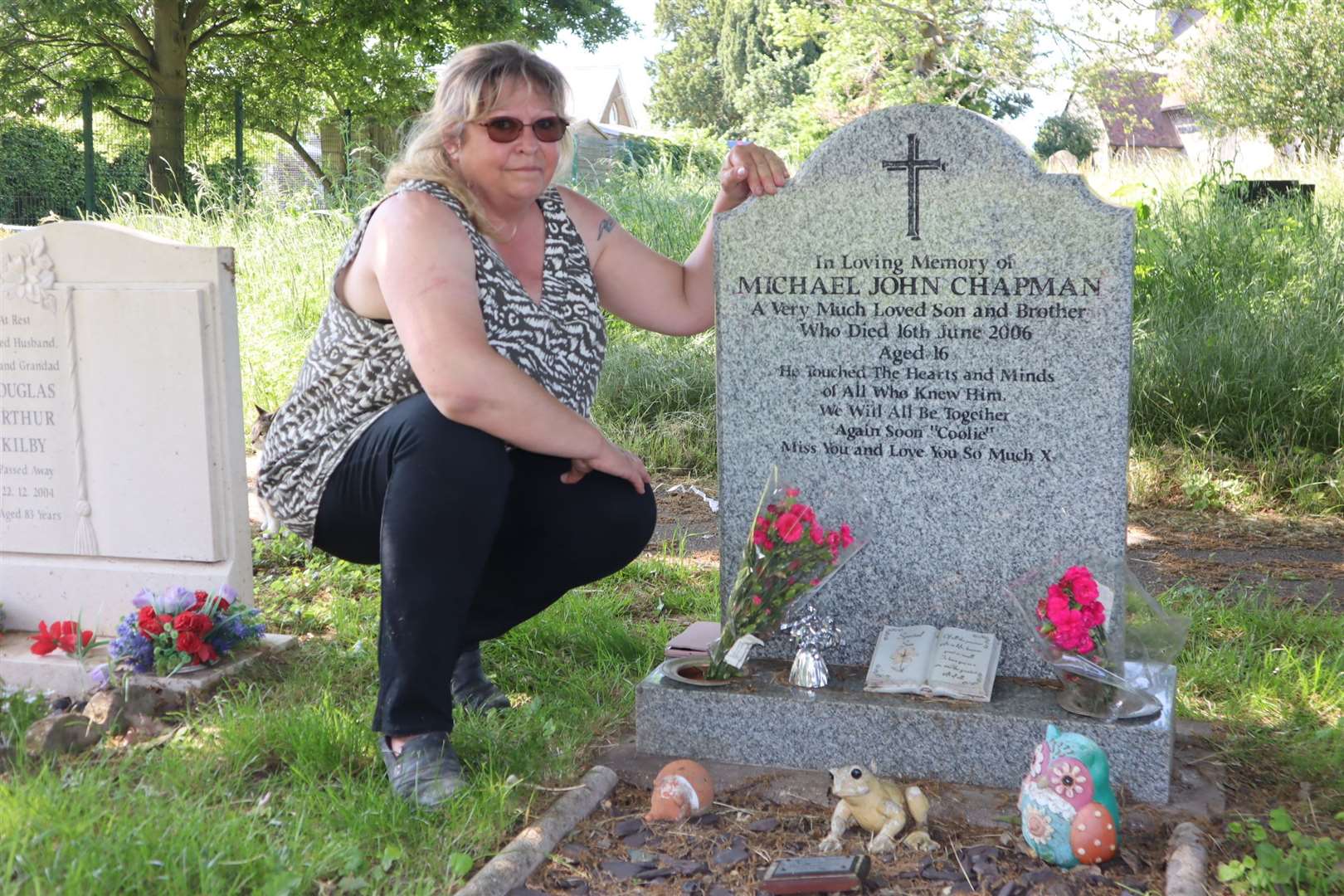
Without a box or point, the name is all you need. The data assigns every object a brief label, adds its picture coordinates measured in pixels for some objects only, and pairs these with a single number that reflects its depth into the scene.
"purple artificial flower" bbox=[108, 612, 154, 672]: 3.09
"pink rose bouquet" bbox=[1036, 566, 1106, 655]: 2.42
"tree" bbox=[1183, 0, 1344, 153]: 22.42
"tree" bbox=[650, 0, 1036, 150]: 17.27
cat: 4.26
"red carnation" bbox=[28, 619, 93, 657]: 3.22
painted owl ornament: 2.12
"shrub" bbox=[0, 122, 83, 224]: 17.20
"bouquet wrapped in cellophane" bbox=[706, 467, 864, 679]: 2.67
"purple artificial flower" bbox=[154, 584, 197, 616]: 3.19
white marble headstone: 3.30
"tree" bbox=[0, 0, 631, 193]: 14.91
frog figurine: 2.23
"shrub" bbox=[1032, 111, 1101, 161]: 28.80
